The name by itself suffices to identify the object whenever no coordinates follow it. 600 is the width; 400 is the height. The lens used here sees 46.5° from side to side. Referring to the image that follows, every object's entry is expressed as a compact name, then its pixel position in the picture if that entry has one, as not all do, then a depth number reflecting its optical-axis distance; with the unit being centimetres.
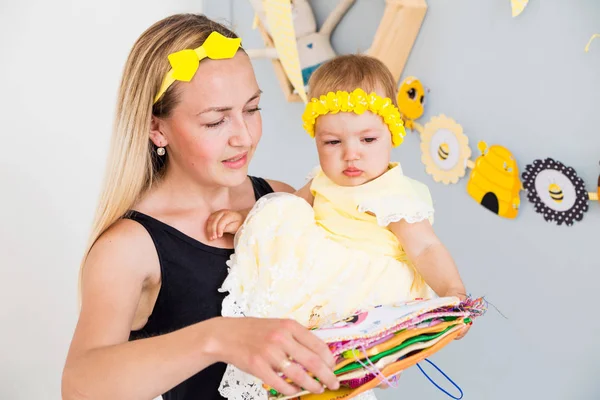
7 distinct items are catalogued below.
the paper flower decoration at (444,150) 216
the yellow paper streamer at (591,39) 175
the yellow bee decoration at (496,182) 199
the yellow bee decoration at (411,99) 228
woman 129
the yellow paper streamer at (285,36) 207
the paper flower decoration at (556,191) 184
